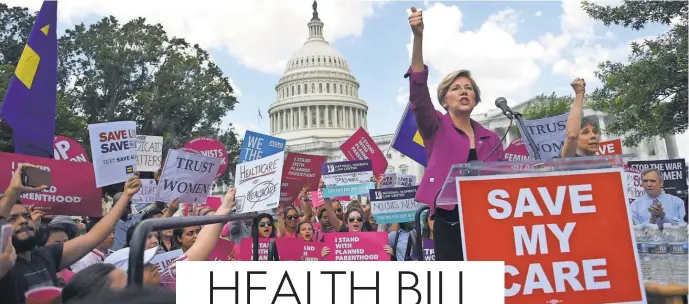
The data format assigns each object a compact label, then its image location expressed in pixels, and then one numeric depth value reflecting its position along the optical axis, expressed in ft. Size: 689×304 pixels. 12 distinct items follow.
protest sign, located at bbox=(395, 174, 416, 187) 38.93
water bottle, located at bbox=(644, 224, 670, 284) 8.36
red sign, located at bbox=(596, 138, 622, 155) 29.66
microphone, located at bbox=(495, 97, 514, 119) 10.04
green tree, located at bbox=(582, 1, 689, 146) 40.24
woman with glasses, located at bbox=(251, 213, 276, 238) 19.24
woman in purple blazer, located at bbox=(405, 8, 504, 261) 9.15
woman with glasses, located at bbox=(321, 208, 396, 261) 21.77
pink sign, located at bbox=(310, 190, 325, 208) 45.29
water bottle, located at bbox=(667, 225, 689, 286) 8.24
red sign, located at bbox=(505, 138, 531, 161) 24.79
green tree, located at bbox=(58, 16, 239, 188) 88.69
